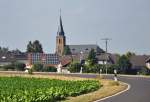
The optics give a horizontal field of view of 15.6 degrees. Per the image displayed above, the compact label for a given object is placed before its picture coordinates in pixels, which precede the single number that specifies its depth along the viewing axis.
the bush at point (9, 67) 118.62
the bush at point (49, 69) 109.86
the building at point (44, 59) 136.38
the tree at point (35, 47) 194.25
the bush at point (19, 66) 115.69
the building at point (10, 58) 173.12
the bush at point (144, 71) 94.55
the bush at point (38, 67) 111.38
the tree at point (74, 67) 104.19
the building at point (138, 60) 128.70
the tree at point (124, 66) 98.25
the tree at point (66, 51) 178.38
